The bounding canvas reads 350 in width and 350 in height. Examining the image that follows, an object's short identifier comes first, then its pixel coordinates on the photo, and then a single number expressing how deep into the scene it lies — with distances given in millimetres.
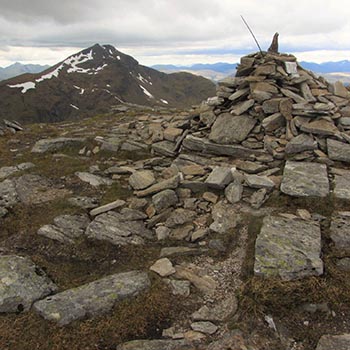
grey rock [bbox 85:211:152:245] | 9742
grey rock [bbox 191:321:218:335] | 6625
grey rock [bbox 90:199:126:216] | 11095
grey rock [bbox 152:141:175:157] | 15344
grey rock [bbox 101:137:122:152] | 16969
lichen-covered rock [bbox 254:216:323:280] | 7461
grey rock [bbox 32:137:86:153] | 17597
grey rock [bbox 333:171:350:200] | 10141
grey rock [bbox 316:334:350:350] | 6047
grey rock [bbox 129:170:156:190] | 12562
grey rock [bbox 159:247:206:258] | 9055
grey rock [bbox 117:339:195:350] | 6281
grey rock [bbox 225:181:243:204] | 10828
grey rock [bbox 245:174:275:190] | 10922
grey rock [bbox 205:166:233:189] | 11391
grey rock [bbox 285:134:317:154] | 12477
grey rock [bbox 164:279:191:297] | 7694
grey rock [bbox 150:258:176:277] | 8250
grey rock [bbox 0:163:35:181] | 14754
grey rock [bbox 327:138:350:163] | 12070
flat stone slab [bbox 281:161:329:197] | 10289
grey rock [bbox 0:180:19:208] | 11992
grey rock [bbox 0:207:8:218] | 11220
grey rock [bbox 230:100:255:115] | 14508
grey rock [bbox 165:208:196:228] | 10406
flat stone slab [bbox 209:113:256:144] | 14102
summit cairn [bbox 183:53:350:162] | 12711
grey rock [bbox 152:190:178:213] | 11172
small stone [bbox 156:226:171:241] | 9922
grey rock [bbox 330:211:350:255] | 8297
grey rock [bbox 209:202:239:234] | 9797
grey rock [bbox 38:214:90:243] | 9938
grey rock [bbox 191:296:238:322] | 6980
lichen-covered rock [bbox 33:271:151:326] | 6809
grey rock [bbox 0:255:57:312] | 7121
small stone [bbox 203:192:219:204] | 11156
